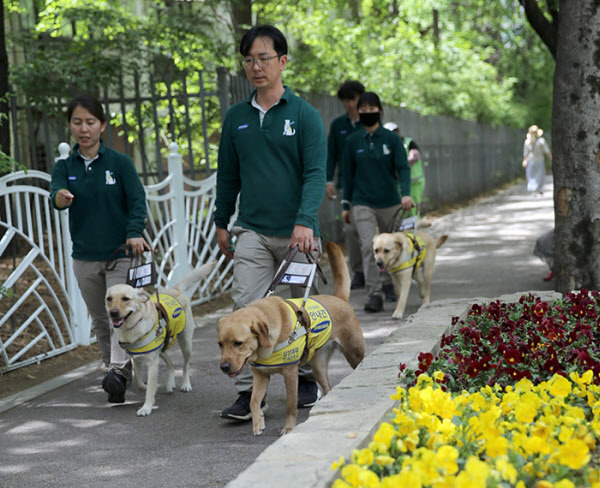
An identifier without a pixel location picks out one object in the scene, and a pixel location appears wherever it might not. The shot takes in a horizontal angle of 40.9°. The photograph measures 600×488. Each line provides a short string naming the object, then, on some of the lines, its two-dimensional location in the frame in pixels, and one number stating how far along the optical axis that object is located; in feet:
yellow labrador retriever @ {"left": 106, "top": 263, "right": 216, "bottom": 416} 17.24
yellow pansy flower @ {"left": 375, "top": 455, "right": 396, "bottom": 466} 8.78
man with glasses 15.66
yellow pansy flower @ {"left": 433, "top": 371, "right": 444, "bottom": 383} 11.83
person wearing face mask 28.17
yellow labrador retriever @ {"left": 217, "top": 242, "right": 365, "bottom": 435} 13.69
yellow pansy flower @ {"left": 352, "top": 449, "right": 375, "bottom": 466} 8.66
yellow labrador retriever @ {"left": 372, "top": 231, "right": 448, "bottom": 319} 26.40
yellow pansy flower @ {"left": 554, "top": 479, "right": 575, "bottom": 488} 7.74
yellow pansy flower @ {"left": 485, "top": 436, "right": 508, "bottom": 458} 8.80
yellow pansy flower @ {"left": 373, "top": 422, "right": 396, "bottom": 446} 9.30
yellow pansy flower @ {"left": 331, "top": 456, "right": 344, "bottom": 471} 8.76
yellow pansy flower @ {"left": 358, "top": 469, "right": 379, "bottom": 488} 7.95
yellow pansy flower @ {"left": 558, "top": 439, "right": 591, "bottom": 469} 8.32
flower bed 8.27
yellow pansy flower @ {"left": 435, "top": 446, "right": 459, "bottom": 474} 8.24
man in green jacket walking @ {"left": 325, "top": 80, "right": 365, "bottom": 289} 30.50
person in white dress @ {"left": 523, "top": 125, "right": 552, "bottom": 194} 77.68
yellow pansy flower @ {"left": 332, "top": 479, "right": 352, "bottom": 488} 8.07
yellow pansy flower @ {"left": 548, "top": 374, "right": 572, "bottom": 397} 10.86
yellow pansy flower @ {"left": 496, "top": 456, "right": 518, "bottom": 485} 8.08
